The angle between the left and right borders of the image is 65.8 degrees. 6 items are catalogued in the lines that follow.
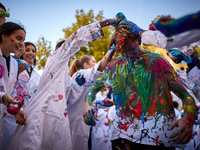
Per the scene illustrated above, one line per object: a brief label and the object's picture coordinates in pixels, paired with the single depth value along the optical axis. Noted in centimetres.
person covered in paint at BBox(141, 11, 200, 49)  97
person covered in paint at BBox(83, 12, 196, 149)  133
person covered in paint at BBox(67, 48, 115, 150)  245
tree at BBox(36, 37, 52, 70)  926
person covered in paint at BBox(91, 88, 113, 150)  316
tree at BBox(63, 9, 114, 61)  870
